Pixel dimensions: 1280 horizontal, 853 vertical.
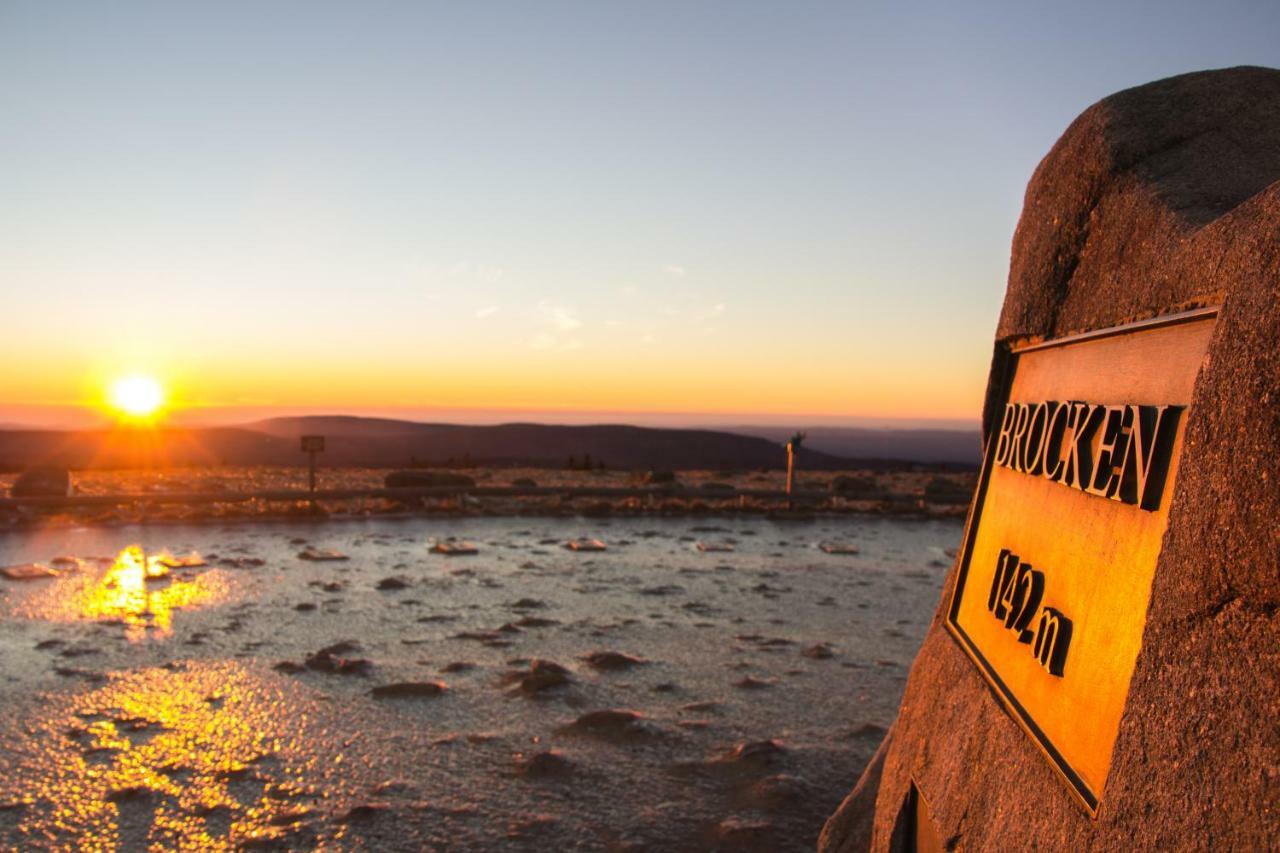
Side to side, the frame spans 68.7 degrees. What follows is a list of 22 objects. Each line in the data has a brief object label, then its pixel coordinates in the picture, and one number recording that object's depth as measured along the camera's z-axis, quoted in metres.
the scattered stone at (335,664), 6.04
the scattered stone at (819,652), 6.64
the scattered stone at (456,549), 10.97
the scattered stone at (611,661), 6.29
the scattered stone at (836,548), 11.74
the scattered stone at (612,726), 5.02
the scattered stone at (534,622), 7.39
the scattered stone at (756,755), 4.64
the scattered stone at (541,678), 5.73
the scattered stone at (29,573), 8.99
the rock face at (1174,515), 1.32
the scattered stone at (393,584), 8.79
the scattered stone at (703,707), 5.45
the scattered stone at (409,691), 5.59
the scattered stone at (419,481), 17.27
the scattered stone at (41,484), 14.45
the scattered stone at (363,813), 3.95
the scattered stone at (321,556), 10.43
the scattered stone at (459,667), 6.14
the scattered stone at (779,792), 4.21
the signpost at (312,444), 15.41
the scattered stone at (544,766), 4.48
